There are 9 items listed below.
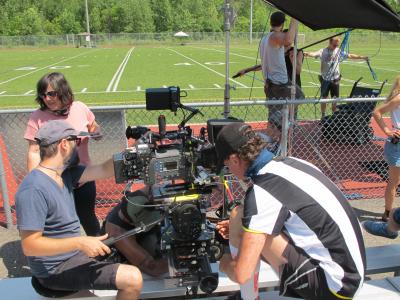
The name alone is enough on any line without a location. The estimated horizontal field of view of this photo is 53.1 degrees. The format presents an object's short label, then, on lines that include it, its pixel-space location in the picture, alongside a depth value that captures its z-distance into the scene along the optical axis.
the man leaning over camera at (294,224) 2.14
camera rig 2.50
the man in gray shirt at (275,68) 5.48
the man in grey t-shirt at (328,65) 8.50
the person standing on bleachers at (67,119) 3.34
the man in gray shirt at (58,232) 2.31
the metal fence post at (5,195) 4.40
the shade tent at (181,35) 59.50
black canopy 2.93
